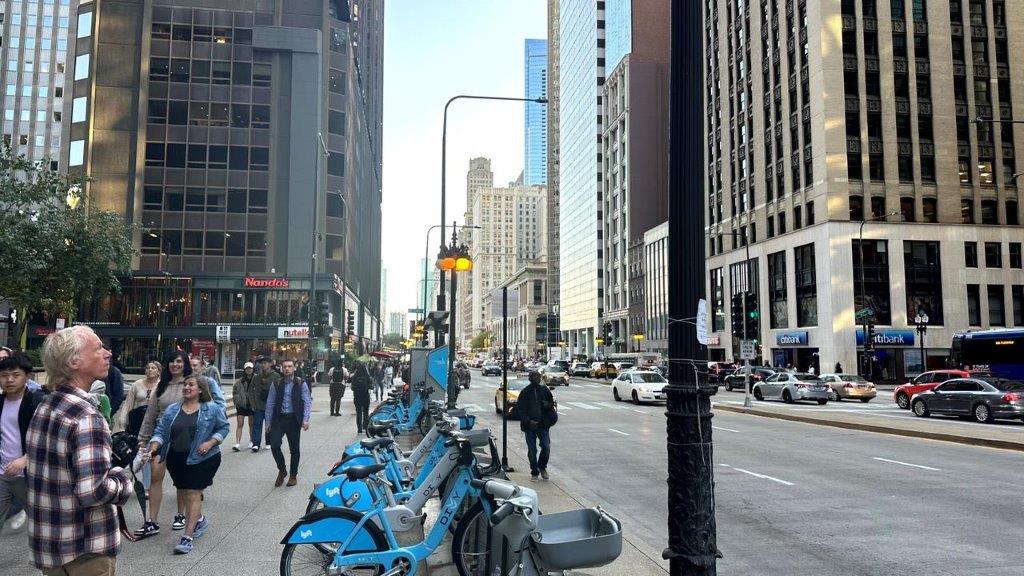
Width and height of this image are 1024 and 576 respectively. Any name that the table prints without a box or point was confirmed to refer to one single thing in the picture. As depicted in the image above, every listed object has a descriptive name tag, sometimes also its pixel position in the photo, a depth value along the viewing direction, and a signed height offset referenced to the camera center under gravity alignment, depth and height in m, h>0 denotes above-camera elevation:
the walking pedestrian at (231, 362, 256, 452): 14.97 -1.42
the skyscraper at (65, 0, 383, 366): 56.12 +15.24
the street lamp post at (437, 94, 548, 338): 22.94 +6.57
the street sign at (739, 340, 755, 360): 30.23 -0.36
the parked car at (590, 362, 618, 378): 59.41 -2.60
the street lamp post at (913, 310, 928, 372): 42.62 +1.26
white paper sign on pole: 4.36 +0.12
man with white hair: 3.31 -0.69
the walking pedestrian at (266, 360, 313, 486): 10.07 -1.04
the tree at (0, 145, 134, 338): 25.50 +3.87
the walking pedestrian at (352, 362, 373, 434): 18.81 -1.48
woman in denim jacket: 6.98 -1.04
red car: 27.93 -1.73
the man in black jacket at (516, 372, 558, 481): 11.54 -1.32
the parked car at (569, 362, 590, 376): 67.38 -2.81
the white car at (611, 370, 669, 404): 31.02 -2.07
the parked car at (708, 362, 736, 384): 46.97 -2.05
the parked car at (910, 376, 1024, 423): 21.31 -1.90
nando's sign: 56.19 +4.87
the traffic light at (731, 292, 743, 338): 29.61 +1.10
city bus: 31.12 -0.46
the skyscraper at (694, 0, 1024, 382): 51.75 +12.50
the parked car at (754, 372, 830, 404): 31.38 -2.22
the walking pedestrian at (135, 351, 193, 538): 7.47 -0.87
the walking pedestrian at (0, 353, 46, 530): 5.73 -0.69
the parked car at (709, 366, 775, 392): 42.03 -2.24
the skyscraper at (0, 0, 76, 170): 100.88 +40.24
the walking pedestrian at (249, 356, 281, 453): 14.38 -1.17
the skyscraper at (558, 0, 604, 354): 116.06 +31.43
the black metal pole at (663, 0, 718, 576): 4.25 +0.07
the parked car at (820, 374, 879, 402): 34.06 -2.31
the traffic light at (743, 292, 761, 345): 30.43 +1.15
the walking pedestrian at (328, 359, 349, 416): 22.38 -1.53
